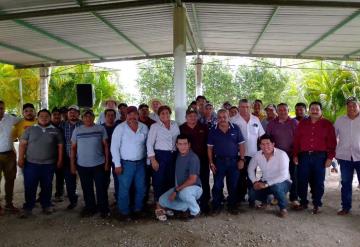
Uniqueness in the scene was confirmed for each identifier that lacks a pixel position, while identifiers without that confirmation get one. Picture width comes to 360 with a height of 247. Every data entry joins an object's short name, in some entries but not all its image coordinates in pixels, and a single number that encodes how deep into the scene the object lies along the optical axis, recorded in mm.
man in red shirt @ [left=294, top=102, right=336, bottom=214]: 4453
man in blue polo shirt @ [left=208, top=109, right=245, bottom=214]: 4461
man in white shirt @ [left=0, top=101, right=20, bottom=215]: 4680
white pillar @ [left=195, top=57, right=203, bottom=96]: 11836
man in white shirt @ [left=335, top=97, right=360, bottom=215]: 4387
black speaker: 9859
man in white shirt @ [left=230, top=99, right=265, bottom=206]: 4750
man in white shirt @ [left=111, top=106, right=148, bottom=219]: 4332
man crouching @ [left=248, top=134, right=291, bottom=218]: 4488
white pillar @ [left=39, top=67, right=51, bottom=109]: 11482
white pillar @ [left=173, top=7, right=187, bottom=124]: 5793
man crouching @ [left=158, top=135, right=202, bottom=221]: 4301
